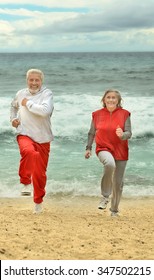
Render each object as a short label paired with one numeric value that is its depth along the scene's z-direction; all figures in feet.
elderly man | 31.20
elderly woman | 31.37
